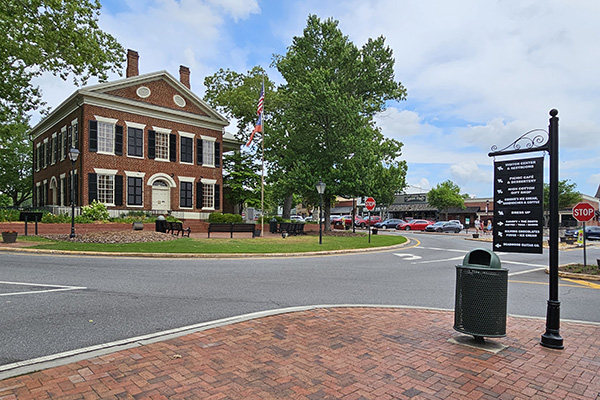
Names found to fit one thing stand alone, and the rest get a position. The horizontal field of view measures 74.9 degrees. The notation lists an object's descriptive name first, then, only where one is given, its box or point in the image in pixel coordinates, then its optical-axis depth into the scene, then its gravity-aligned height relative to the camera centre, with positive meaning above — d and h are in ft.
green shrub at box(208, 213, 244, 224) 103.60 -4.59
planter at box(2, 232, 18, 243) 54.29 -5.41
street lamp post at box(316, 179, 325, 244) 71.72 +2.74
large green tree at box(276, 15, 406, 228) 93.61 +22.52
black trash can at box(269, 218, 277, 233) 99.35 -6.51
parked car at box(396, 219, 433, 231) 154.71 -8.74
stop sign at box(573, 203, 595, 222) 52.99 -0.92
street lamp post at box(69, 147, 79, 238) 61.11 +6.98
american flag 78.91 +16.25
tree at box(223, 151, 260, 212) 120.16 +6.91
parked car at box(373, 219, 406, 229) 165.59 -9.00
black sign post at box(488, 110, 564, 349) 15.68 -1.67
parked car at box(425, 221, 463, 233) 147.90 -8.93
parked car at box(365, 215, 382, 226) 177.37 -7.58
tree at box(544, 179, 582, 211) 179.63 +4.53
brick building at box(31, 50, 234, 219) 90.53 +13.33
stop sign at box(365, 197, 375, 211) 83.20 -0.31
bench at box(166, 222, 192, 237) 75.52 -5.00
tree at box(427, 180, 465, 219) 196.44 +2.71
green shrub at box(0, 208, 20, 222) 71.46 -3.14
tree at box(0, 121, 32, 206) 151.23 +12.97
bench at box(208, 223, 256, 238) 71.97 -5.08
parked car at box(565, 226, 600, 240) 122.56 -8.76
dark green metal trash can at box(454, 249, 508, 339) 15.31 -3.78
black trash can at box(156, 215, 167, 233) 78.48 -5.04
